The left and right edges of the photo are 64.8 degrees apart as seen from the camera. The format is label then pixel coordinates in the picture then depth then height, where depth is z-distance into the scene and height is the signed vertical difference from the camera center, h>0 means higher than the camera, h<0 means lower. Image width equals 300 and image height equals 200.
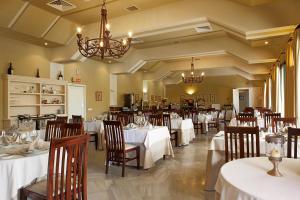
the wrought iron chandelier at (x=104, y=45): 4.21 +1.07
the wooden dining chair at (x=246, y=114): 6.54 -0.36
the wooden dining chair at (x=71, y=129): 3.34 -0.40
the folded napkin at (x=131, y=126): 5.13 -0.54
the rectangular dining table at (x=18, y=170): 2.24 -0.69
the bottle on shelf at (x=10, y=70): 6.88 +0.93
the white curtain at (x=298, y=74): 4.69 +0.53
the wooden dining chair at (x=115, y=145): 4.38 -0.82
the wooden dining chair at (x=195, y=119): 9.77 -0.74
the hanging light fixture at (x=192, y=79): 11.48 +1.11
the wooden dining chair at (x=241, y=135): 2.76 -0.41
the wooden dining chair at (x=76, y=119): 6.35 -0.47
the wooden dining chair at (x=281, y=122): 4.16 -0.39
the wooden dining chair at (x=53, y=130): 4.02 -0.48
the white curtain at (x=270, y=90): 10.90 +0.52
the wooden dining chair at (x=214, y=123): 10.23 -0.94
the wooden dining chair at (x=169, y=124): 6.73 -0.65
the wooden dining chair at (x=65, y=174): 2.12 -0.70
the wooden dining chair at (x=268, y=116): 5.90 -0.38
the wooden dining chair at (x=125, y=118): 6.56 -0.47
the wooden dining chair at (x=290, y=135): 2.61 -0.38
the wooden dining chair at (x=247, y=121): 4.68 -0.39
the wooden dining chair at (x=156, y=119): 6.06 -0.46
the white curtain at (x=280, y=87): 8.09 +0.50
